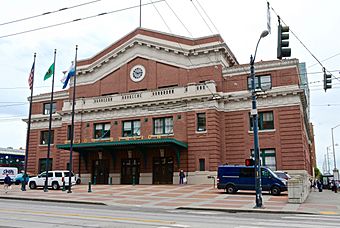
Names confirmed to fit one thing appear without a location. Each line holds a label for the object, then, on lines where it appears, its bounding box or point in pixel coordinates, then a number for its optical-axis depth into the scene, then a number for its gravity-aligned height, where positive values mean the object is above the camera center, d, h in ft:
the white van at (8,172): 160.25 -2.18
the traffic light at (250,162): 67.36 +0.92
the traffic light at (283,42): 42.73 +14.59
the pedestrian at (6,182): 107.34 -4.40
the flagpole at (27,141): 109.19 +7.97
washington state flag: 117.86 +30.55
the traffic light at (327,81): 55.26 +12.94
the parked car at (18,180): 149.77 -5.28
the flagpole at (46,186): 104.42 -5.57
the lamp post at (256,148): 64.03 +3.53
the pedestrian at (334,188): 122.70 -7.16
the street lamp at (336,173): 153.29 -2.75
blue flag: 117.60 +30.03
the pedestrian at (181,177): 118.32 -3.22
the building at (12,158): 211.82 +5.58
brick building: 120.88 +19.49
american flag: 114.93 +28.00
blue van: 87.04 -3.10
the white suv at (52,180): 114.73 -4.07
